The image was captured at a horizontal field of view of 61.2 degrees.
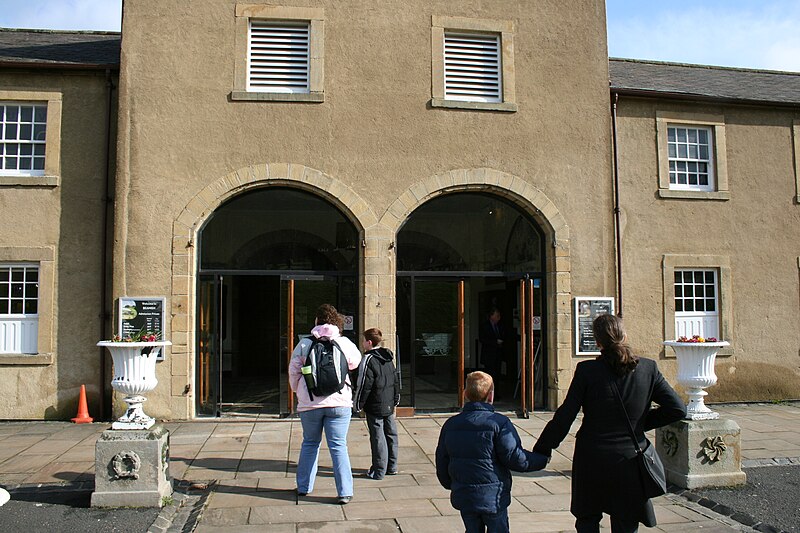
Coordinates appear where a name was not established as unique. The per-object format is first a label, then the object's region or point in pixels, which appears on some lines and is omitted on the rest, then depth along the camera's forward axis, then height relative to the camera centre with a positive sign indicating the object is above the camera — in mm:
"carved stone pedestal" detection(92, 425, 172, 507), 6230 -1518
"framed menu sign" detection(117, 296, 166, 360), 10250 -117
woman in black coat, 4129 -795
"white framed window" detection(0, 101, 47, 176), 10922 +2759
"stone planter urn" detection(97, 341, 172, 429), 6566 -672
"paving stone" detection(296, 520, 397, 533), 5656 -1864
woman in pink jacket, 6316 -1046
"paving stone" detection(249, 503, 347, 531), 5913 -1852
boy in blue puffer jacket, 4039 -944
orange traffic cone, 10305 -1621
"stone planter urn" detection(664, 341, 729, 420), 7176 -723
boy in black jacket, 7109 -959
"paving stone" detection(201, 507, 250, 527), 5871 -1862
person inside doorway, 11672 -674
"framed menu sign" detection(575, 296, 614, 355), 11203 -195
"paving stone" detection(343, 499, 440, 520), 6051 -1862
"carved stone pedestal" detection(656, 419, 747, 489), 6887 -1550
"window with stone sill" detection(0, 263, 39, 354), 10664 +3
